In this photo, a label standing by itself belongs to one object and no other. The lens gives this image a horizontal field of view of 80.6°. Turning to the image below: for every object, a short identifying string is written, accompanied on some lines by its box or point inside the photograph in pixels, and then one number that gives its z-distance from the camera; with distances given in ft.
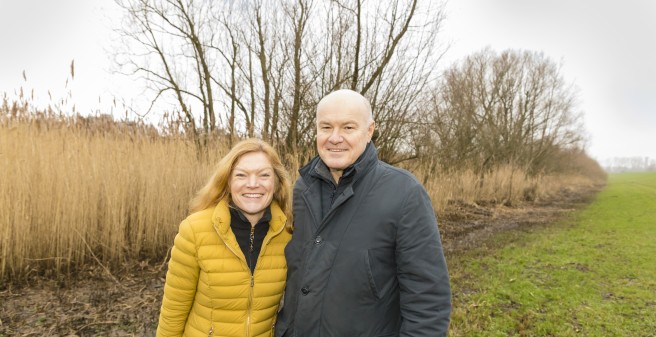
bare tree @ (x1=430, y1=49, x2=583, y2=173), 53.34
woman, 5.73
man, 4.78
